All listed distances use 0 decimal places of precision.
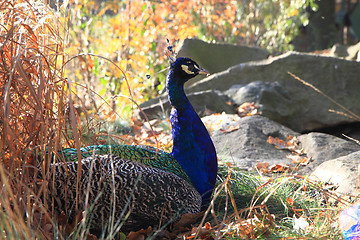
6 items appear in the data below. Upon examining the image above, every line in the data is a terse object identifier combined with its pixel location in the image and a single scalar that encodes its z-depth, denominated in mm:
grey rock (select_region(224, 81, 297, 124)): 5660
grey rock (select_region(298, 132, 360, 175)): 4105
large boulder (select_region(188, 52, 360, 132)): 5914
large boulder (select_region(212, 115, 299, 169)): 4089
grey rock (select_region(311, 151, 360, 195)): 3064
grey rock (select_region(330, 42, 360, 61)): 7828
